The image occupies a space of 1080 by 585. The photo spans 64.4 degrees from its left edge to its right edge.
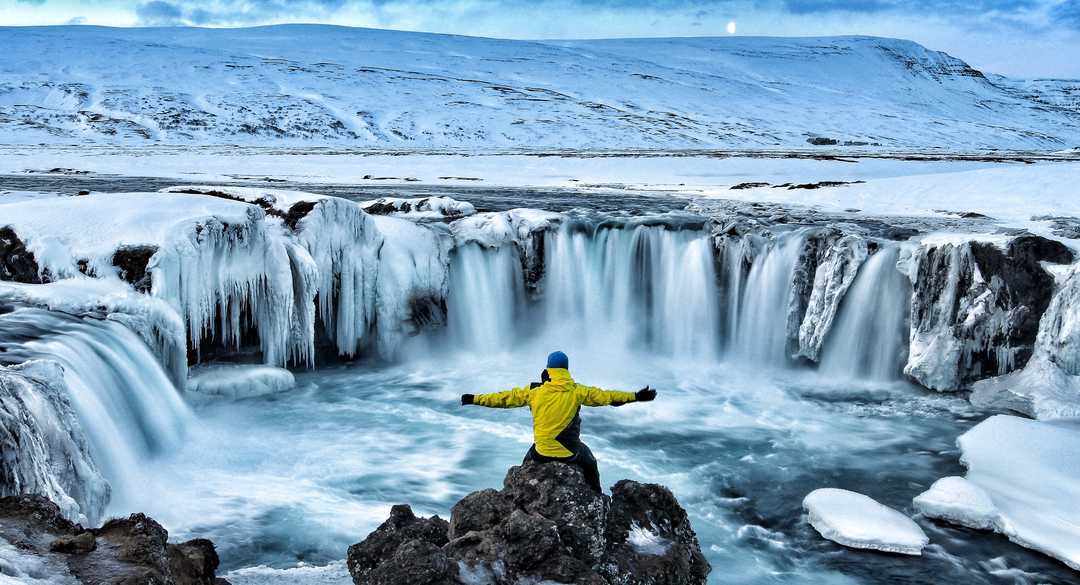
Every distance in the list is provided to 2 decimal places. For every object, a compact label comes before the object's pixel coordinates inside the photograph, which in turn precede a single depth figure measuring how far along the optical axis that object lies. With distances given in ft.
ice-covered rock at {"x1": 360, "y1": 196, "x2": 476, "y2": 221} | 51.55
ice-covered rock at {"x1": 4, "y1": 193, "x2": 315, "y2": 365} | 33.99
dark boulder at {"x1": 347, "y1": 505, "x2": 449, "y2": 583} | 16.01
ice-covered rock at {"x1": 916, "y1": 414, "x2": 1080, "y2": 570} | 24.04
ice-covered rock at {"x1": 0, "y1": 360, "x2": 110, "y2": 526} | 18.67
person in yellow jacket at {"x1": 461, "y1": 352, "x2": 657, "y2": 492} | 18.31
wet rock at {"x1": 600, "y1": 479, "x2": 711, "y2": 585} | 15.89
